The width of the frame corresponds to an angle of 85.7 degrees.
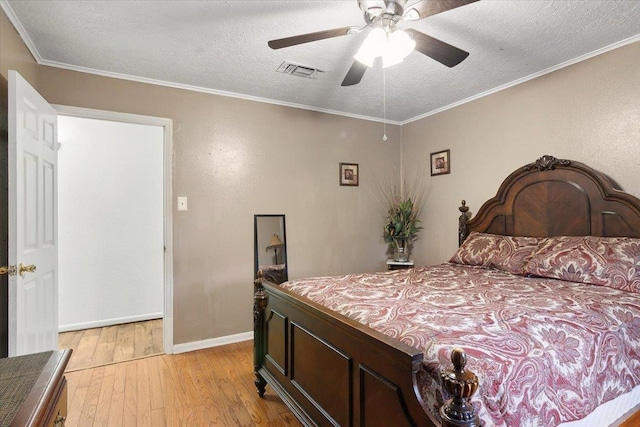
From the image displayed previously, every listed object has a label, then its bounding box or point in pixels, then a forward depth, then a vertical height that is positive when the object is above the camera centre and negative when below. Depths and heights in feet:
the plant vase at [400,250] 13.72 -1.35
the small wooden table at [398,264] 12.72 -1.78
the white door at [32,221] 6.05 +0.00
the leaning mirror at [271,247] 11.71 -1.00
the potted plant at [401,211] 13.56 +0.23
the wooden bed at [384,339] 3.85 -1.75
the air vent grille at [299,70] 9.25 +4.09
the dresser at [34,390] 2.52 -1.39
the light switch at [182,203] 10.50 +0.47
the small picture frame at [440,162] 12.87 +2.02
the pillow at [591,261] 6.98 -1.04
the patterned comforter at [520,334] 3.67 -1.52
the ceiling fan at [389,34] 5.51 +3.10
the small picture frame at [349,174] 13.42 +1.68
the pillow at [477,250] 9.68 -1.01
